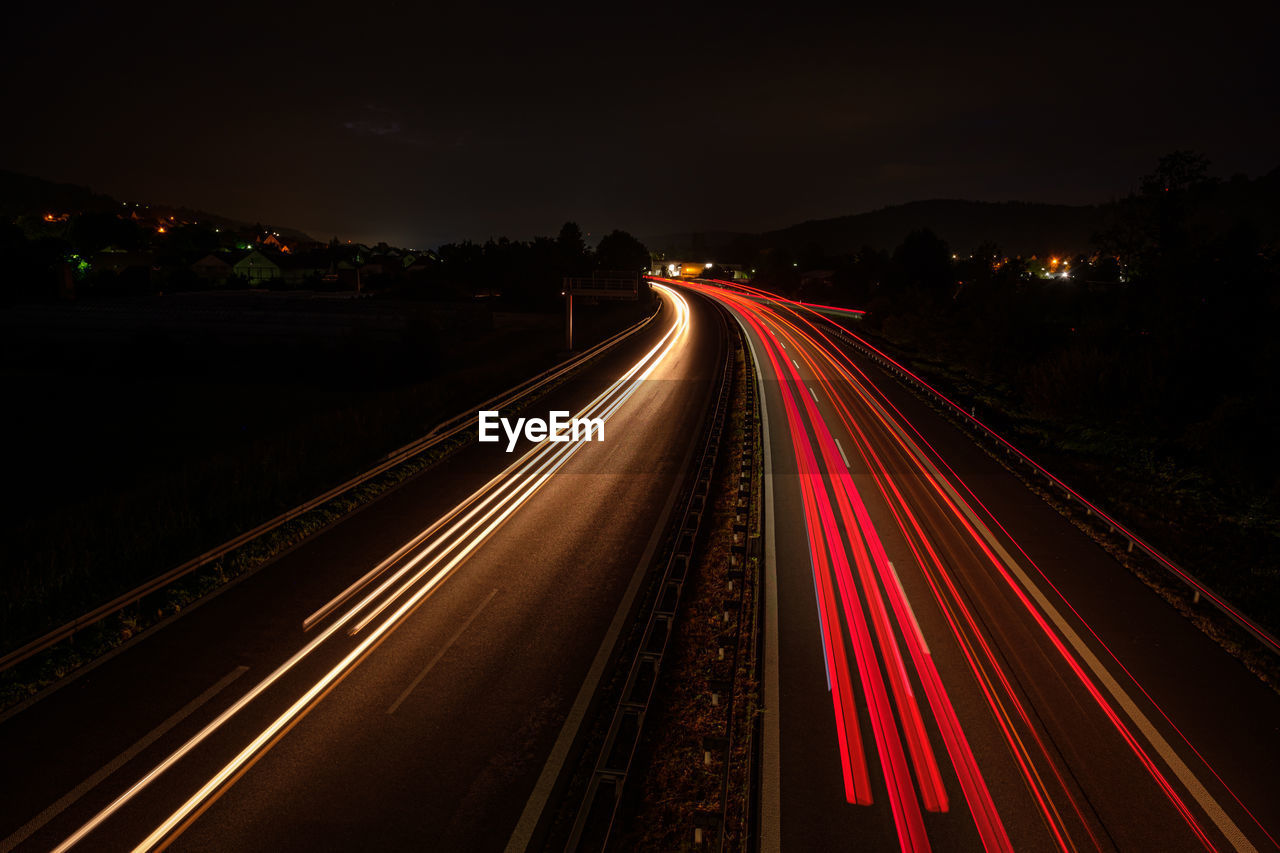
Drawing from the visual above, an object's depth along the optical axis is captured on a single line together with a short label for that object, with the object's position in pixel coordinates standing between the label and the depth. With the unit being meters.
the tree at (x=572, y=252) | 96.25
